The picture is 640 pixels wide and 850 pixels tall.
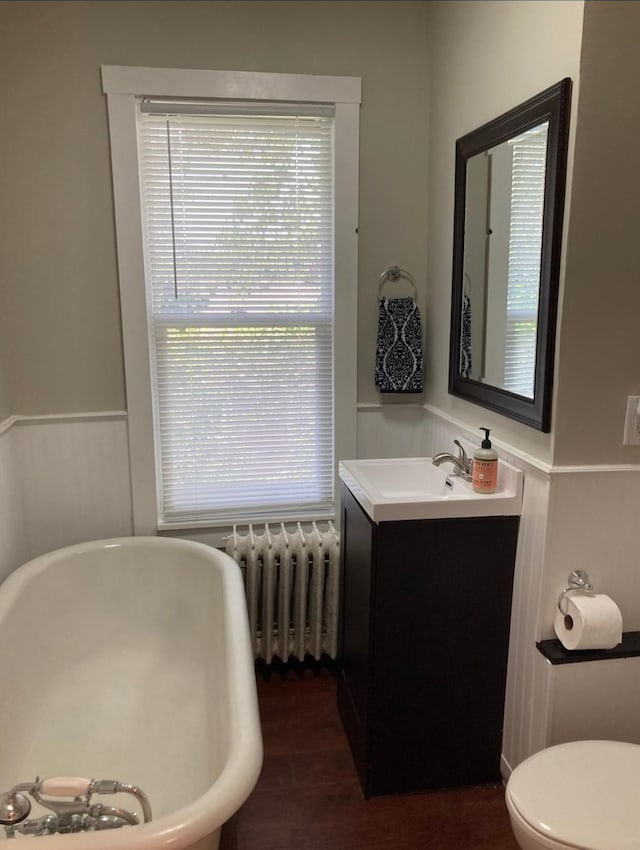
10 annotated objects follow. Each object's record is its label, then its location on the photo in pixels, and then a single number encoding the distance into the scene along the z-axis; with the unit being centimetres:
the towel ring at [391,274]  263
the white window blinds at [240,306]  246
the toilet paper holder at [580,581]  175
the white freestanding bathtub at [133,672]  179
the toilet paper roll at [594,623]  166
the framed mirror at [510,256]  165
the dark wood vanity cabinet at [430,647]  188
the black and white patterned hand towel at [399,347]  260
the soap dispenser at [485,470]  188
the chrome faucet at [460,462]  206
